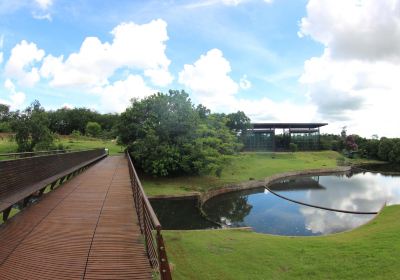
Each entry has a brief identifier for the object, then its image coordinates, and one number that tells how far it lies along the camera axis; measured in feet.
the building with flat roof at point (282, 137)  206.90
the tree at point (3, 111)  230.75
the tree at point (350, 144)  229.25
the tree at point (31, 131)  100.01
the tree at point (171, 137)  91.50
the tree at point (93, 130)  237.88
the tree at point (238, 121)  173.99
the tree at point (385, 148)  206.18
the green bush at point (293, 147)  213.25
